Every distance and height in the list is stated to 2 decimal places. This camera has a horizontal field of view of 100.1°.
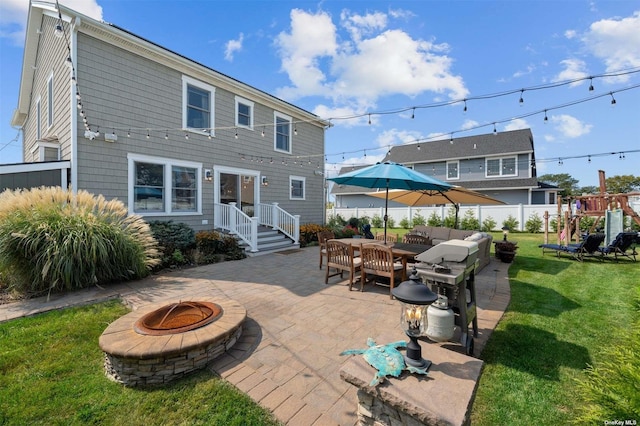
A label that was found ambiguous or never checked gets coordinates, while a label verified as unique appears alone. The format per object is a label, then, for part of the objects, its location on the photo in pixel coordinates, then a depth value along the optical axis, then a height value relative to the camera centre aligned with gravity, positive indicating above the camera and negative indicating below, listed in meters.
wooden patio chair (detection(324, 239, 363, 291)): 5.28 -0.96
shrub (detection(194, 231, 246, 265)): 7.76 -1.14
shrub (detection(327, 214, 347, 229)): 12.95 -0.67
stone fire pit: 2.46 -1.31
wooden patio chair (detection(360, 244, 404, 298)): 4.56 -0.92
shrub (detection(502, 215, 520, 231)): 14.60 -0.65
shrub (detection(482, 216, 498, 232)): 15.08 -0.74
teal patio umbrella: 4.77 +0.61
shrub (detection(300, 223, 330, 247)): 10.65 -0.99
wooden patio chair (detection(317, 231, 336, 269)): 6.10 -0.66
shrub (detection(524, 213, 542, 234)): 13.98 -0.66
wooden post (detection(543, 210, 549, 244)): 9.34 -0.48
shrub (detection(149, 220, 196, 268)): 6.80 -0.88
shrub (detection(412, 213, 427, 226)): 16.48 -0.59
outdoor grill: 2.72 -0.64
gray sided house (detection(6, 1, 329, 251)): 6.79 +2.57
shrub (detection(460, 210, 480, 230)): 15.22 -0.63
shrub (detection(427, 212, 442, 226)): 15.87 -0.57
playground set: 7.77 +0.02
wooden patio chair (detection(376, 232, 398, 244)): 7.42 -0.79
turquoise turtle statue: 1.77 -1.06
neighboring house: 17.61 +3.39
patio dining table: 4.70 -0.72
